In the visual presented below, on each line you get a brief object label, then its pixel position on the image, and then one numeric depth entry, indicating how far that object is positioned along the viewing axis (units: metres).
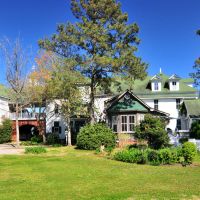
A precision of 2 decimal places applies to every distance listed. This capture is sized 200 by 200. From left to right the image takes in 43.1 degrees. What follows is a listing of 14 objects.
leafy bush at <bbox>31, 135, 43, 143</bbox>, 35.79
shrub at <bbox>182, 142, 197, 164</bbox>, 16.03
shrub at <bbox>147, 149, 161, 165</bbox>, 16.06
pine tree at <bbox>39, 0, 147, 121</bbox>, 26.50
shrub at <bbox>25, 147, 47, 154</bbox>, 21.91
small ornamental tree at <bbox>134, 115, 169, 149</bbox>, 22.36
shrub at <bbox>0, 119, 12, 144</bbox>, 36.38
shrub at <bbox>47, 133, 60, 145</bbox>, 33.75
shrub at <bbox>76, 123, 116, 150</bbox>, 24.54
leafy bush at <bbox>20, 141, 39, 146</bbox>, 32.55
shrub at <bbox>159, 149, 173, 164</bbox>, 16.01
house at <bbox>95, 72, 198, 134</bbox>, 36.74
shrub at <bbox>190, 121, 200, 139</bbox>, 29.32
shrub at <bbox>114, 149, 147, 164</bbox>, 16.43
